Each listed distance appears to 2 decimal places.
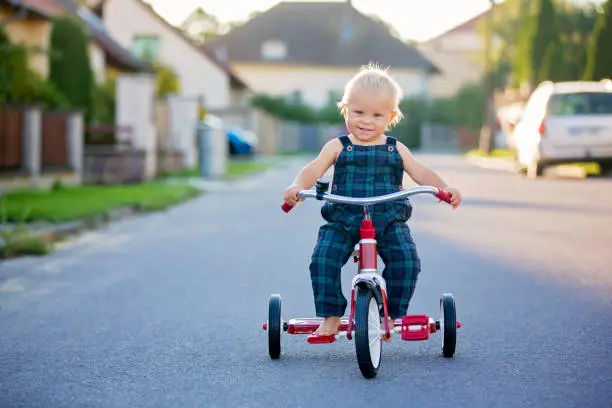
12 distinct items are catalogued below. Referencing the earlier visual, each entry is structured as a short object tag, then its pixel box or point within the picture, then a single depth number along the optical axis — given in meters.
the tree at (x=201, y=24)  124.81
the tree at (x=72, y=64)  23.39
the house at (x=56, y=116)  18.28
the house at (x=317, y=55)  79.88
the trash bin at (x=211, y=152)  26.91
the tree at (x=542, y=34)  49.12
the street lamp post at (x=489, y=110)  46.34
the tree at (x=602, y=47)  32.91
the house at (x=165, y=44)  56.78
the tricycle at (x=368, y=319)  5.02
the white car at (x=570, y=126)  22.45
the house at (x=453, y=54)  107.94
